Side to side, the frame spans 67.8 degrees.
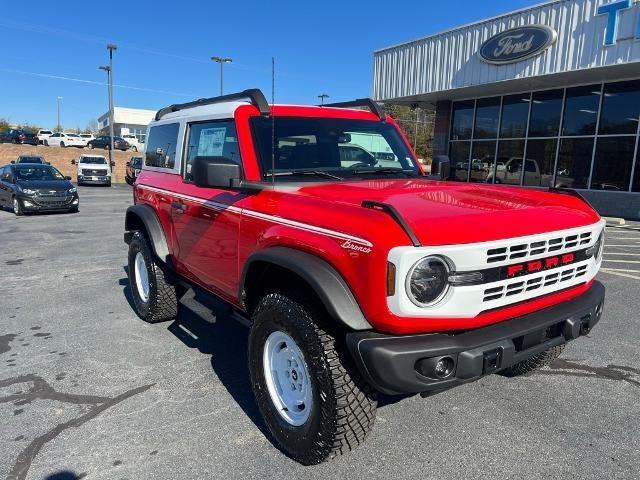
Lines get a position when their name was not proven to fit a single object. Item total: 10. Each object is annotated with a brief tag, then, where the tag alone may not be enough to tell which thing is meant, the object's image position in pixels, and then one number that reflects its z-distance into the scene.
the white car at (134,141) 62.50
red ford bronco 2.19
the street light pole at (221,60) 38.41
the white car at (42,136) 54.81
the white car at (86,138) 54.22
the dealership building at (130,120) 77.75
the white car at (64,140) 52.72
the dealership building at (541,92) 12.90
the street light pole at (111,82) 35.31
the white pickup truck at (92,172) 27.41
